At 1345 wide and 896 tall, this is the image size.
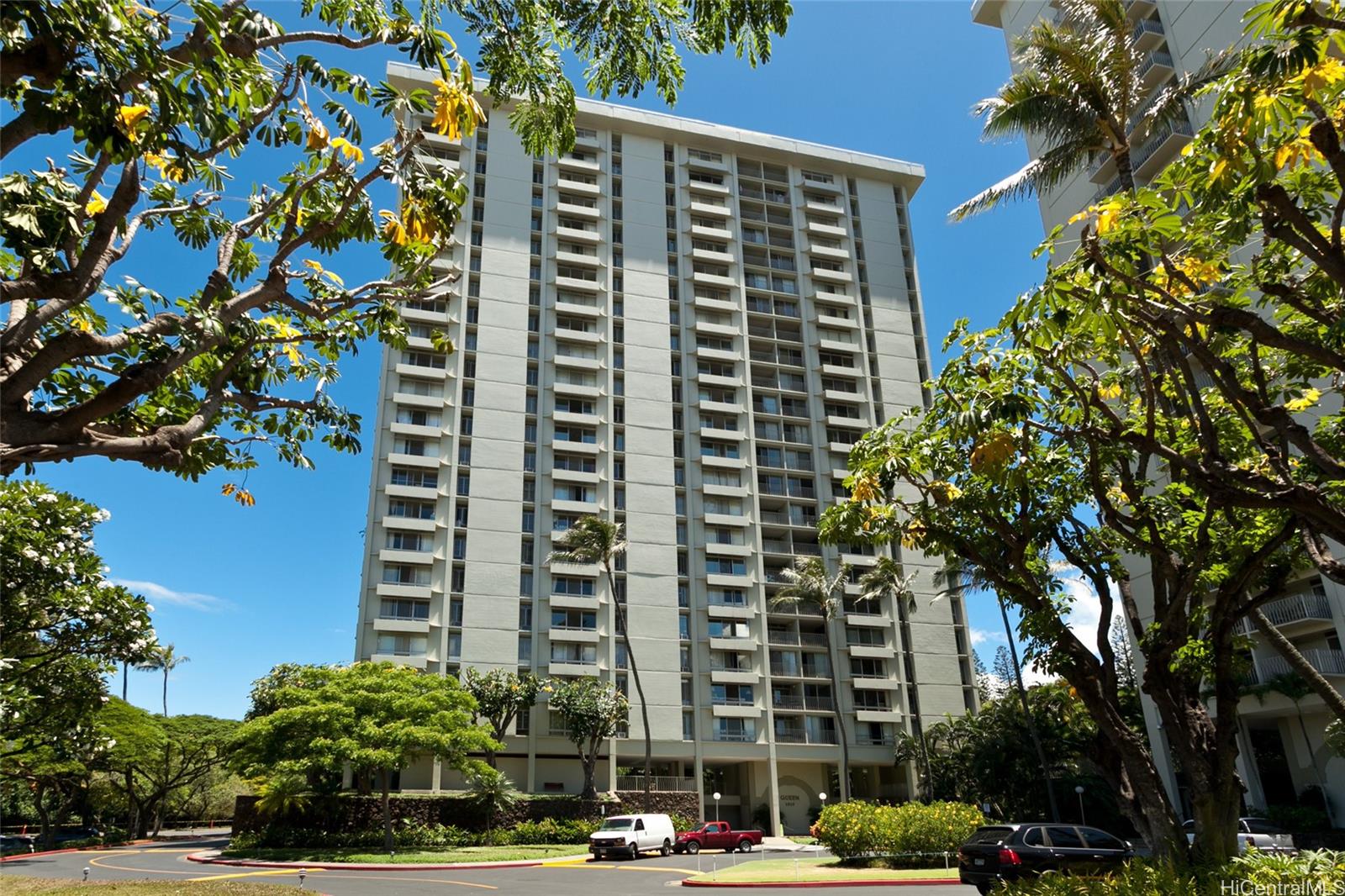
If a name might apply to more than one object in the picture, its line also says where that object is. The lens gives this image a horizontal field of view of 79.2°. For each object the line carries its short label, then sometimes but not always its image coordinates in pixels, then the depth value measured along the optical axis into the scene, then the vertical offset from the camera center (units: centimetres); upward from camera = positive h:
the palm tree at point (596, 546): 4853 +1172
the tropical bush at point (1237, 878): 793 -142
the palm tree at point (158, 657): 1934 +253
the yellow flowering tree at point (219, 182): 535 +433
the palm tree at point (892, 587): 4941 +947
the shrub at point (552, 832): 3975 -363
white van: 3241 -326
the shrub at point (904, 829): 2375 -243
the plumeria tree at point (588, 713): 4572 +215
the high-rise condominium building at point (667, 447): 5328 +2064
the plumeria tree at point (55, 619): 1592 +308
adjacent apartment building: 3119 +358
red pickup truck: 3734 -398
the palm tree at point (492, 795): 3895 -179
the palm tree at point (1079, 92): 1720 +1359
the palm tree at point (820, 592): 5200 +932
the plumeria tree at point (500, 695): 4672 +328
